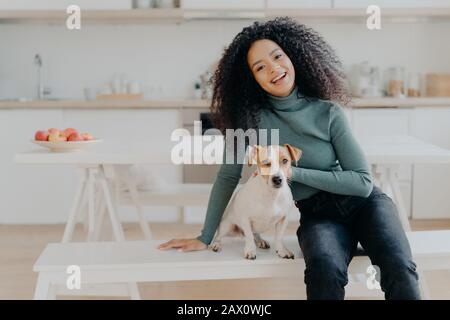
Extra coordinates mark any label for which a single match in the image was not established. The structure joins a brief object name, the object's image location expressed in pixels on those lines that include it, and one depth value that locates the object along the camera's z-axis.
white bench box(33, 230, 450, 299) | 1.90
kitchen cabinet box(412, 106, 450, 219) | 4.14
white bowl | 2.59
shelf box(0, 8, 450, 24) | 4.21
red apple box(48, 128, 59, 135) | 2.62
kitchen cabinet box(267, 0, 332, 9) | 4.22
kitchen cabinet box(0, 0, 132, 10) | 4.19
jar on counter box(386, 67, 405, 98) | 4.57
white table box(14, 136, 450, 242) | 2.49
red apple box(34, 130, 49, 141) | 2.63
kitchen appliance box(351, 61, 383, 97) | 4.50
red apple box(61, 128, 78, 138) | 2.65
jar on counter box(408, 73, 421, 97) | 4.56
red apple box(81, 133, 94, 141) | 2.68
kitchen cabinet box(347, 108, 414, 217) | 4.14
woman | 1.85
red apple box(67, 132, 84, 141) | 2.63
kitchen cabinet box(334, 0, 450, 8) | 4.25
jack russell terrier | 1.80
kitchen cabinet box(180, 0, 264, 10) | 4.23
